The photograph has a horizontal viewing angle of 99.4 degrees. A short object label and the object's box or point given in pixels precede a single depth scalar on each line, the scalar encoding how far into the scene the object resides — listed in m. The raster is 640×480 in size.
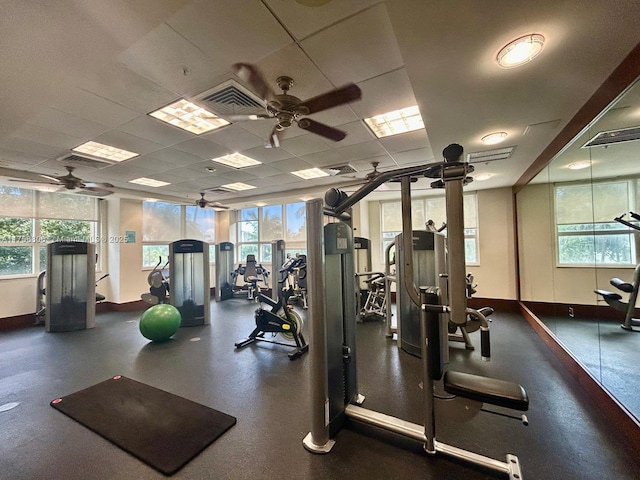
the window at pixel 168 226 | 7.34
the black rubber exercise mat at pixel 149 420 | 1.97
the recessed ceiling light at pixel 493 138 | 3.18
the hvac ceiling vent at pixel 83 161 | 4.04
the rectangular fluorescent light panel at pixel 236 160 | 4.28
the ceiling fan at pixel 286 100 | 2.24
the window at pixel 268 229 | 8.55
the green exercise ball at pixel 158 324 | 4.26
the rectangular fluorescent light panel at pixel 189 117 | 2.76
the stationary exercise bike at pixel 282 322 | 3.90
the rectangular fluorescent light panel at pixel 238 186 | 6.08
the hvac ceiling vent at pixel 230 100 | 2.42
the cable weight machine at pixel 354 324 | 1.51
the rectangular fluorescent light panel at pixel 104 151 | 3.67
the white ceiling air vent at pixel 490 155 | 3.72
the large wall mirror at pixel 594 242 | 2.62
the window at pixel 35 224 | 5.38
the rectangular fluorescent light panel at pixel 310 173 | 5.11
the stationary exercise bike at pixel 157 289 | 5.91
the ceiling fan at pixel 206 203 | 7.09
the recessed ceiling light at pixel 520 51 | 1.71
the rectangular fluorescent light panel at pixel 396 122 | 2.96
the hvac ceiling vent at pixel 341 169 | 4.79
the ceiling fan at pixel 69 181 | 4.38
